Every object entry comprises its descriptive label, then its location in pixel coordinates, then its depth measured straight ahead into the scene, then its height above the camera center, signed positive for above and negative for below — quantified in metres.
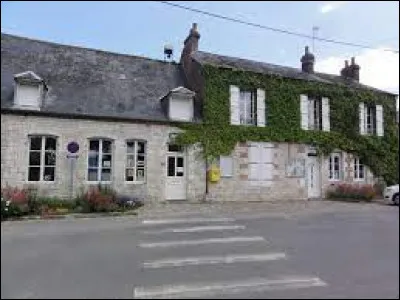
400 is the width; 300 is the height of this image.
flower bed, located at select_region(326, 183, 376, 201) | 18.86 -0.33
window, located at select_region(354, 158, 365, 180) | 20.88 +0.68
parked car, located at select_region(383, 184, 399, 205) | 16.65 -0.31
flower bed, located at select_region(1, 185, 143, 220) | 12.12 -0.67
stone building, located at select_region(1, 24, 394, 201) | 15.07 +1.69
